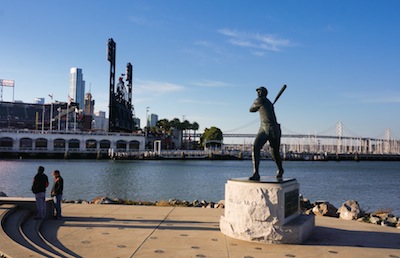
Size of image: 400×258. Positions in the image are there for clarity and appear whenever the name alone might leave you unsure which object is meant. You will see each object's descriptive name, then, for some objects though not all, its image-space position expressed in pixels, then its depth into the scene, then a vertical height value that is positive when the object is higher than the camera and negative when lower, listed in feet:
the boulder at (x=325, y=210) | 47.19 -8.31
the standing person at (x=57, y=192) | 37.40 -5.12
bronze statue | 35.19 +1.59
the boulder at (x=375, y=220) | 40.73 -8.13
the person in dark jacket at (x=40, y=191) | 35.14 -4.72
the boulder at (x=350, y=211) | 43.90 -7.89
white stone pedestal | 30.17 -5.78
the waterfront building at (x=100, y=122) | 621.72 +31.82
